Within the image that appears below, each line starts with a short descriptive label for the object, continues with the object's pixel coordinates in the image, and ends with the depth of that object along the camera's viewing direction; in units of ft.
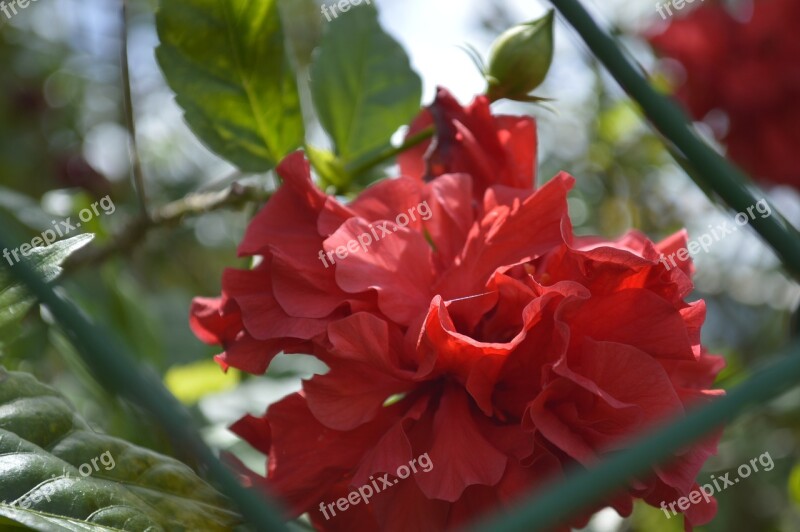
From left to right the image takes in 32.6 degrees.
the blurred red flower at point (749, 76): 2.00
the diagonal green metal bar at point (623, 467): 0.67
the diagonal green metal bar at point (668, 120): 0.85
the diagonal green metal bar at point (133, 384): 0.68
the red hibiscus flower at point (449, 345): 0.89
